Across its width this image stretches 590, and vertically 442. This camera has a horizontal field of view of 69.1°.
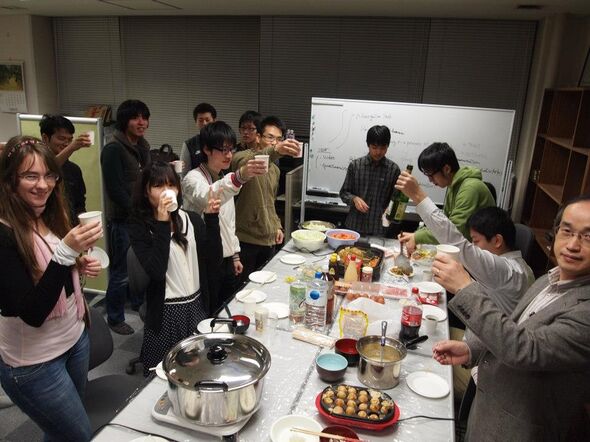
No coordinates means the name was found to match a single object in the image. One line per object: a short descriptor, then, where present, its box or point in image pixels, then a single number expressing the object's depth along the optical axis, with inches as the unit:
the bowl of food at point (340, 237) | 110.2
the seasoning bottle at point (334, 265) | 84.9
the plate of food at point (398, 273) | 96.0
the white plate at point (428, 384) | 57.1
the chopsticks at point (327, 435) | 44.8
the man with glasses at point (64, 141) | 115.6
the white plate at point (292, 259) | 101.4
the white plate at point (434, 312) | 78.5
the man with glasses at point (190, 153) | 132.0
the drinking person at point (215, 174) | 93.6
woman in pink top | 52.2
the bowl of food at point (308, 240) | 107.9
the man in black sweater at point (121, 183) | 117.5
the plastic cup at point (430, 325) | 73.7
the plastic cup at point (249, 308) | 74.8
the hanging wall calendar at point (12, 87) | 214.1
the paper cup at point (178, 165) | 95.4
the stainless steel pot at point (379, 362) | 56.7
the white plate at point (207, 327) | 67.5
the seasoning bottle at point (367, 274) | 87.7
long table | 49.2
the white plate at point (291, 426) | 47.5
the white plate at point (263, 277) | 90.4
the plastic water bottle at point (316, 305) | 71.7
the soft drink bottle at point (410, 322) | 69.1
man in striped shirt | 134.3
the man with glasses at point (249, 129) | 134.3
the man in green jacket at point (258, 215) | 115.3
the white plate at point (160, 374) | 57.6
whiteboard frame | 154.9
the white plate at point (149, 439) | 46.4
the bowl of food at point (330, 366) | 58.2
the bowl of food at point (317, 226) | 122.3
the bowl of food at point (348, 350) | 62.3
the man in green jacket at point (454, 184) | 100.4
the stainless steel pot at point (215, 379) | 45.4
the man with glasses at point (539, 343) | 43.9
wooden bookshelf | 125.0
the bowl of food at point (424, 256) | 103.5
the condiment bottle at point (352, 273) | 88.7
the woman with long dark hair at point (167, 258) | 73.3
